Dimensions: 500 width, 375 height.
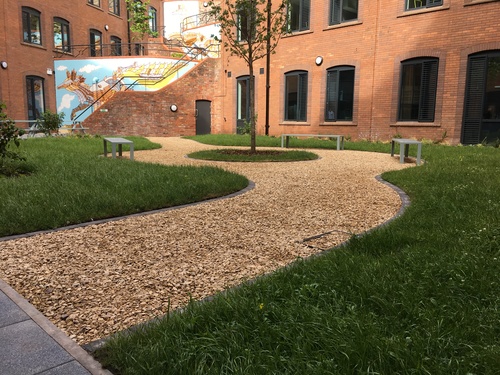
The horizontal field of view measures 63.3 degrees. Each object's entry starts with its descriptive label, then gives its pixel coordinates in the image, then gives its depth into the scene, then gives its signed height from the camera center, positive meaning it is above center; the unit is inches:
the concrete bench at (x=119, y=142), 394.0 -24.9
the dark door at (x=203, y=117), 946.1 +6.5
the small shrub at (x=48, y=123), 738.2 -10.7
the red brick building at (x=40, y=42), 875.4 +181.3
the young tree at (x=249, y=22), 426.6 +104.7
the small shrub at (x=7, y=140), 277.3 -16.1
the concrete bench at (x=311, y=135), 552.4 -30.8
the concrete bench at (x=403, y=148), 388.8 -25.1
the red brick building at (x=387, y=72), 542.9 +80.0
